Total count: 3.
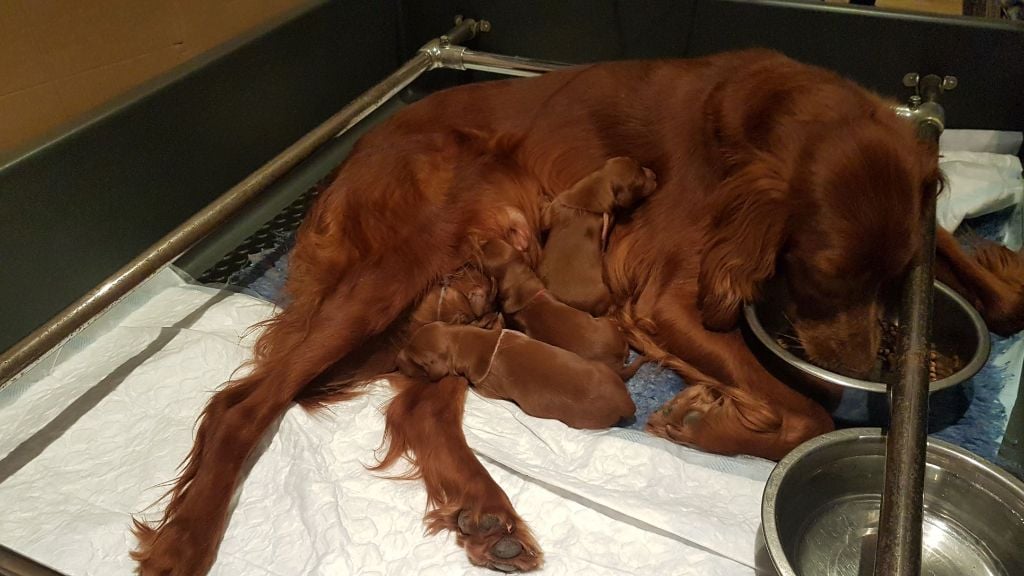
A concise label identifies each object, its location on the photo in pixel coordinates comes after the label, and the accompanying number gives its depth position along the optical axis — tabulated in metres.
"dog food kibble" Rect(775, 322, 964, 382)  1.80
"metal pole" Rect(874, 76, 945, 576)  1.11
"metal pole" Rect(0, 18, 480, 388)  1.58
